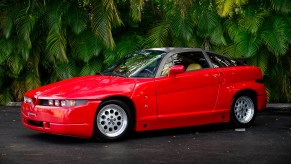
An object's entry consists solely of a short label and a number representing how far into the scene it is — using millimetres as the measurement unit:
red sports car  8898
